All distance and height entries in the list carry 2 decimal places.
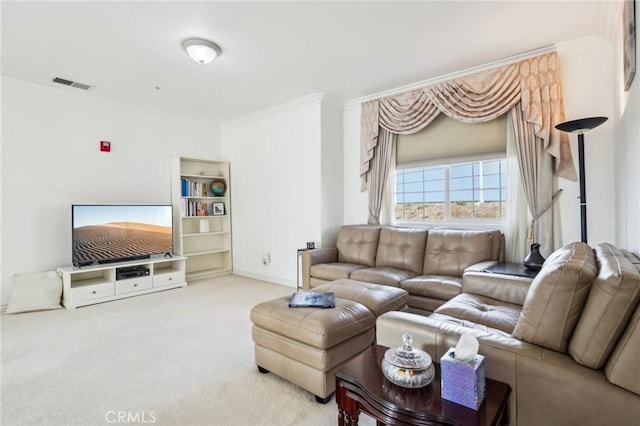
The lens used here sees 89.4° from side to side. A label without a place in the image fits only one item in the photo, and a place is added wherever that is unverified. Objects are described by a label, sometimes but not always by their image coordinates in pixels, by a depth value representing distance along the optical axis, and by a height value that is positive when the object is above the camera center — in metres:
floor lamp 2.42 +0.61
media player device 4.07 -0.72
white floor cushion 3.51 -0.83
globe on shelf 5.30 +0.45
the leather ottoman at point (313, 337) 1.85 -0.76
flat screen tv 3.85 -0.20
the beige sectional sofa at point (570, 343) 1.05 -0.53
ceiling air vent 3.69 +1.57
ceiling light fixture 2.80 +1.46
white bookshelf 4.89 -0.06
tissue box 1.08 -0.59
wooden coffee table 1.06 -0.67
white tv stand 3.68 -0.81
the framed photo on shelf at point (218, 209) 5.31 +0.09
